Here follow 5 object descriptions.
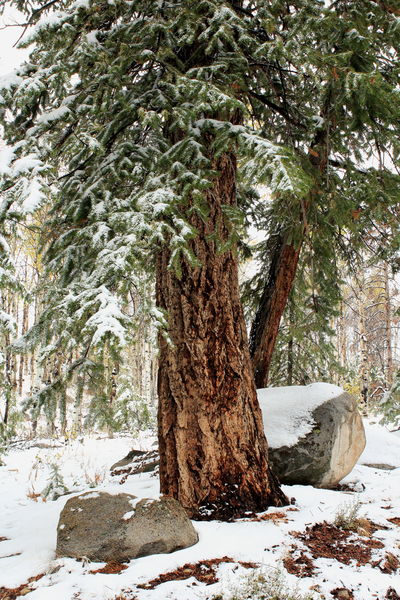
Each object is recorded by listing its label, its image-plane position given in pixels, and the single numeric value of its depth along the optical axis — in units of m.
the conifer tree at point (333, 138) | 3.43
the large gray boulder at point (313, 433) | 4.96
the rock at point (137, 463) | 6.68
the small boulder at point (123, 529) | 3.03
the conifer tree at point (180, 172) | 3.01
